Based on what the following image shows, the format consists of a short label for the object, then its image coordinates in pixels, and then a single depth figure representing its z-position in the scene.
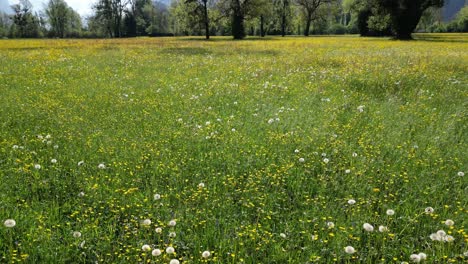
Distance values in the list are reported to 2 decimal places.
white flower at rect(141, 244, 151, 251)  2.92
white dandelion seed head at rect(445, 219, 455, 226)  3.15
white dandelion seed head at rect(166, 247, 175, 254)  2.83
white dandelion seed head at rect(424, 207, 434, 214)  3.47
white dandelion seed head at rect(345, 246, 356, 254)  2.86
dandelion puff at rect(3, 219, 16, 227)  3.09
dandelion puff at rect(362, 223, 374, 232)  3.12
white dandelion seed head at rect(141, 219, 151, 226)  3.21
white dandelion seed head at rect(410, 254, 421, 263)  2.74
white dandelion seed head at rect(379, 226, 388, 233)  3.19
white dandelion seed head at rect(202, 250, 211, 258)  2.87
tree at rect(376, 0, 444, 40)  40.50
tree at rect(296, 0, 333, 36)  72.25
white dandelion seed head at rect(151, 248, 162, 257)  2.81
